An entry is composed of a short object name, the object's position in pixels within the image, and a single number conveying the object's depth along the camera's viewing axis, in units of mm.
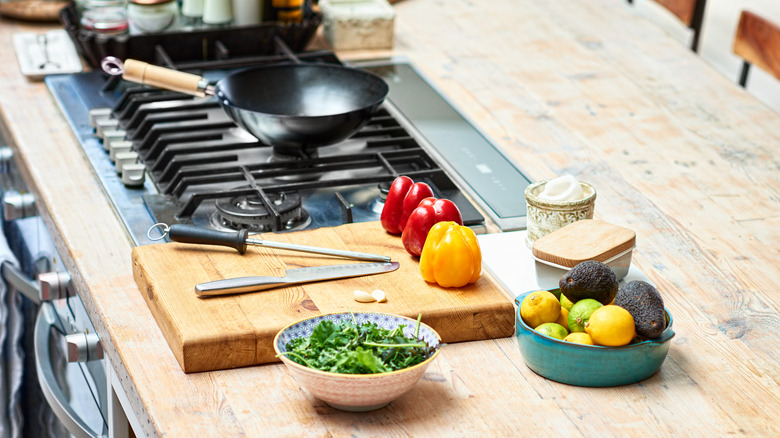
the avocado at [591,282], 2356
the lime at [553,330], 2344
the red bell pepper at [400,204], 2648
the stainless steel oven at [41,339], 2817
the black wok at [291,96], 2906
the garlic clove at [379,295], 2462
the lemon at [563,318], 2386
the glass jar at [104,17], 3528
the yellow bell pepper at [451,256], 2475
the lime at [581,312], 2333
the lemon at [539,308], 2360
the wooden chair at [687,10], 4572
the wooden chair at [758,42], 3650
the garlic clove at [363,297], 2457
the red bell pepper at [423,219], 2568
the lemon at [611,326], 2297
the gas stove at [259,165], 2785
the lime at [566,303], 2386
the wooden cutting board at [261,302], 2369
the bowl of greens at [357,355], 2239
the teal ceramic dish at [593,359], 2321
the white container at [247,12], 3695
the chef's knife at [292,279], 2460
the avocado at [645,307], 2314
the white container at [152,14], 3563
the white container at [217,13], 3676
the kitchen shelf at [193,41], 3489
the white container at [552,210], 2570
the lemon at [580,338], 2320
